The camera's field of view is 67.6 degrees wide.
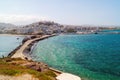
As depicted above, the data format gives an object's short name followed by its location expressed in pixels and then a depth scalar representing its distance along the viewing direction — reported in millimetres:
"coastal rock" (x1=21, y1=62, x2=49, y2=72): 16135
